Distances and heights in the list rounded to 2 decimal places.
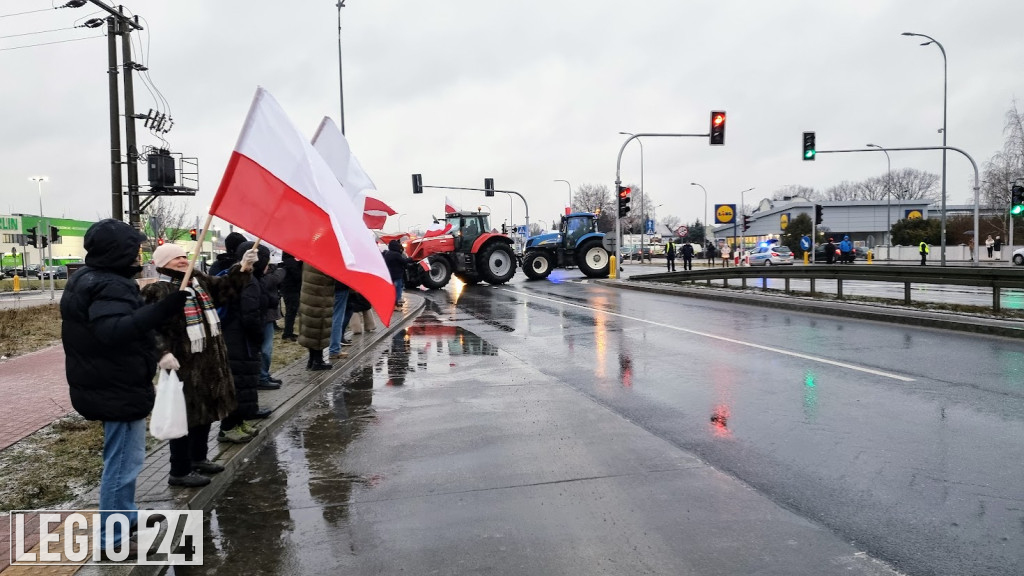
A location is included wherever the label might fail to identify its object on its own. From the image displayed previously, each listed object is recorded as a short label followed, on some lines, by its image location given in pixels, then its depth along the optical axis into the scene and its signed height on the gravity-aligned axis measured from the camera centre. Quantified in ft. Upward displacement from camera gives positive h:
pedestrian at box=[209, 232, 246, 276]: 23.35 +0.37
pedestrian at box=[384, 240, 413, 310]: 47.52 -0.15
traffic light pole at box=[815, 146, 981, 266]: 90.84 +7.87
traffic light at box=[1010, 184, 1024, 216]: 77.87 +5.33
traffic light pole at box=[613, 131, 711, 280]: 94.81 +11.14
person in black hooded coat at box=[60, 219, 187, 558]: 11.53 -1.37
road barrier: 43.75 -1.98
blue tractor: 102.06 +0.58
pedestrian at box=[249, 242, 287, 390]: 21.58 -1.33
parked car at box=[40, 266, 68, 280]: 208.79 -2.45
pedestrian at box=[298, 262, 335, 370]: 28.66 -2.04
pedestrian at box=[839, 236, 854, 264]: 119.44 -0.02
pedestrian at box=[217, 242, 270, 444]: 18.33 -2.51
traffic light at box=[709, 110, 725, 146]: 87.61 +15.78
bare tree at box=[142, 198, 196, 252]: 160.94 +11.31
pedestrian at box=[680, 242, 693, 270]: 122.01 +0.34
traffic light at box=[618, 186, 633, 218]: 96.49 +7.52
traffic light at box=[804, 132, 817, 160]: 97.09 +14.60
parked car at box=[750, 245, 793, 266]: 153.79 -1.09
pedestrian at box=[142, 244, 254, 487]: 14.98 -2.15
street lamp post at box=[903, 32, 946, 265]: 97.30 +28.20
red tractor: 89.56 +0.47
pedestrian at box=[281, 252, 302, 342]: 36.47 -1.63
